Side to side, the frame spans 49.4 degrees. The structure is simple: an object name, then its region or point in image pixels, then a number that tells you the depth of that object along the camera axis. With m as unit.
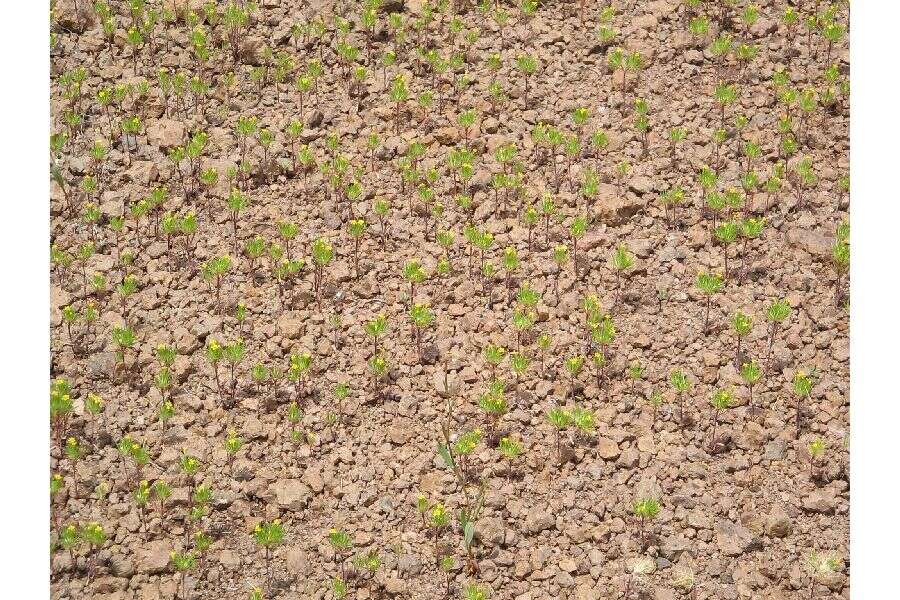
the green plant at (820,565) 4.71
